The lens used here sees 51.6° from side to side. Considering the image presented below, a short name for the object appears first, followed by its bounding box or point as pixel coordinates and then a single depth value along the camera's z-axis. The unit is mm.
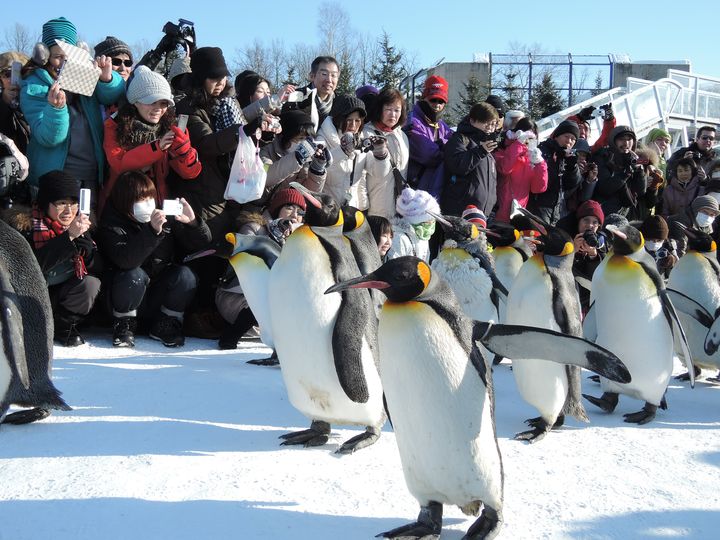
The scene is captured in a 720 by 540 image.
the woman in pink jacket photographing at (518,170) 5414
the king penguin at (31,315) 2648
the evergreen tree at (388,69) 18078
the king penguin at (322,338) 2664
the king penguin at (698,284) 4195
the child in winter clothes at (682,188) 6863
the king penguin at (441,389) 1965
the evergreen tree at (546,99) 18891
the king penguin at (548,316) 2926
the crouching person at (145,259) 4148
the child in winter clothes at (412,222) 4754
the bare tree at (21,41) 30741
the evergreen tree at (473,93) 17328
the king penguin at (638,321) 3262
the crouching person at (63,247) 3703
